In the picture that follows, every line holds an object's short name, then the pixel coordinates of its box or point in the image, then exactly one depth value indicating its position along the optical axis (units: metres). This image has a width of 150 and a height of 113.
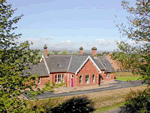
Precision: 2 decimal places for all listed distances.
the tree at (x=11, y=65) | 6.04
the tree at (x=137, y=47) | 7.16
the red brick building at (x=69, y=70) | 31.23
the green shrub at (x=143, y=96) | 6.41
